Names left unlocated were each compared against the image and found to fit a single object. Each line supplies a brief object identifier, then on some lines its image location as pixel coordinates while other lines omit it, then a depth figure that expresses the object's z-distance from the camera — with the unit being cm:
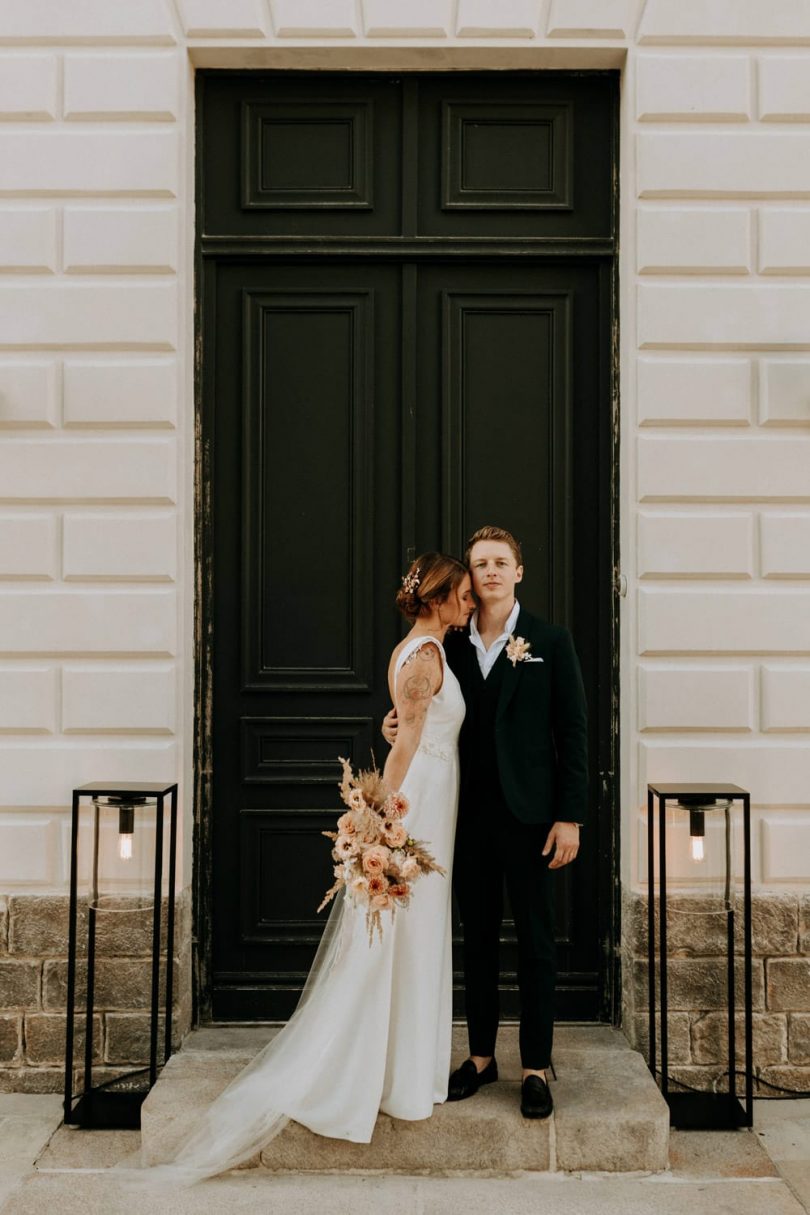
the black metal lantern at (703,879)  428
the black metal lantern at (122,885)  432
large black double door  501
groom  398
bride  387
